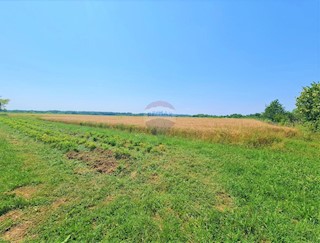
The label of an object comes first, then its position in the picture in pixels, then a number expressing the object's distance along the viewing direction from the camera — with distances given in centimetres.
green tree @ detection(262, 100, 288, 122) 5962
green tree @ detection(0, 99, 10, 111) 9812
